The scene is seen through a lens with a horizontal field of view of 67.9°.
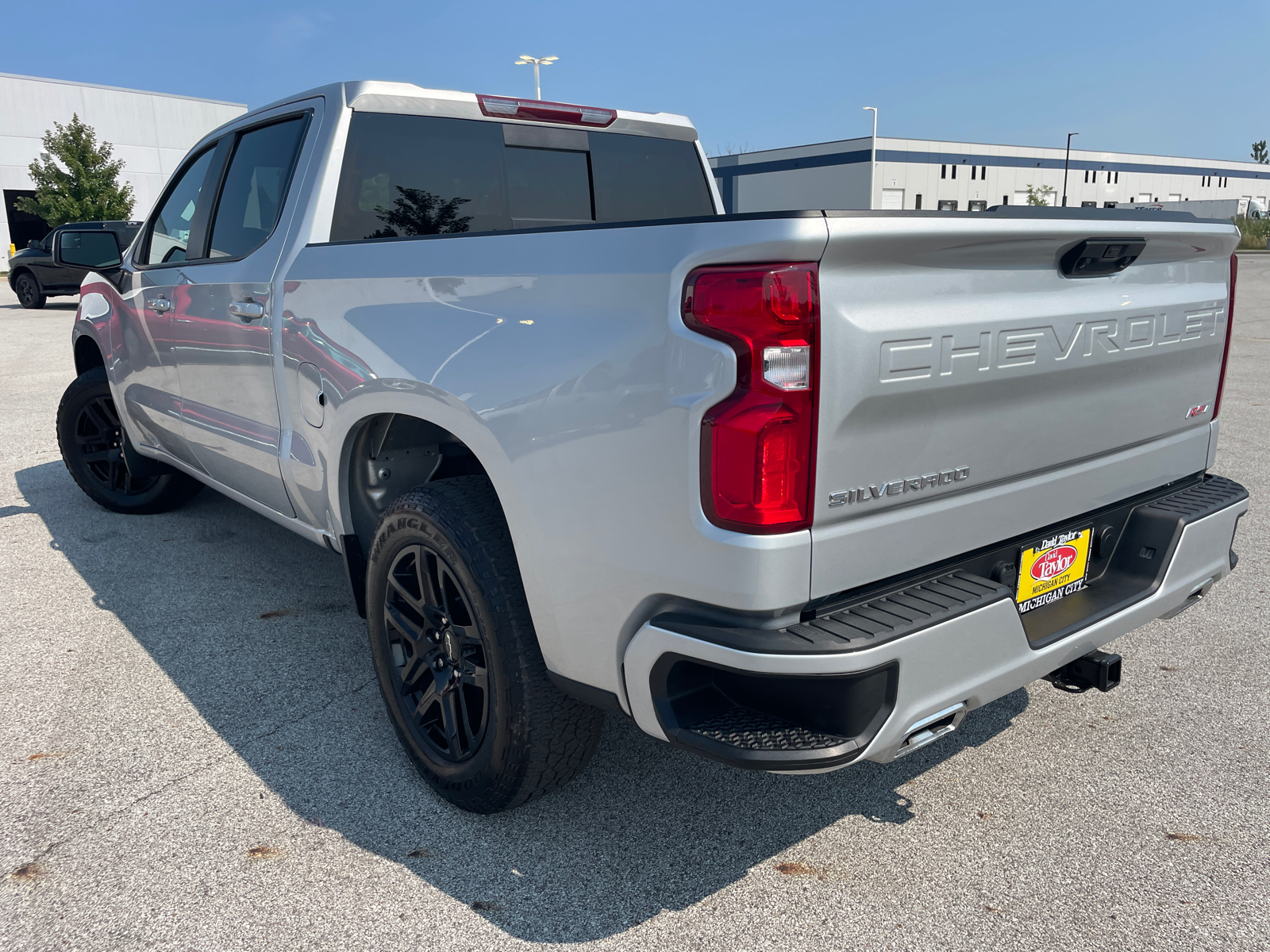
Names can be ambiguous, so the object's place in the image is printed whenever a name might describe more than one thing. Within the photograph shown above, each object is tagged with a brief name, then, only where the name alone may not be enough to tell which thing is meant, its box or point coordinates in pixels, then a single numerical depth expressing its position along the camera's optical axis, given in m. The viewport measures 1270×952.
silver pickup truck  1.79
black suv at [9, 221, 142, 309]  20.27
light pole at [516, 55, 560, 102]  29.94
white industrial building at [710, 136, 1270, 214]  55.97
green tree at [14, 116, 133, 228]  33.19
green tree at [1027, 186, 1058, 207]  67.75
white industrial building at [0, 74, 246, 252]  40.81
